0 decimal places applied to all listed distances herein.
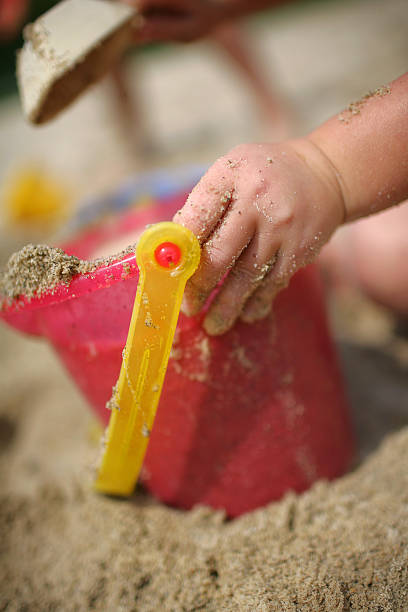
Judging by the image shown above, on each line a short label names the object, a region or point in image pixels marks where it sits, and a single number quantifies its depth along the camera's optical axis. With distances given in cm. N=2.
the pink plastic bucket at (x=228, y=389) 46
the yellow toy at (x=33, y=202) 121
